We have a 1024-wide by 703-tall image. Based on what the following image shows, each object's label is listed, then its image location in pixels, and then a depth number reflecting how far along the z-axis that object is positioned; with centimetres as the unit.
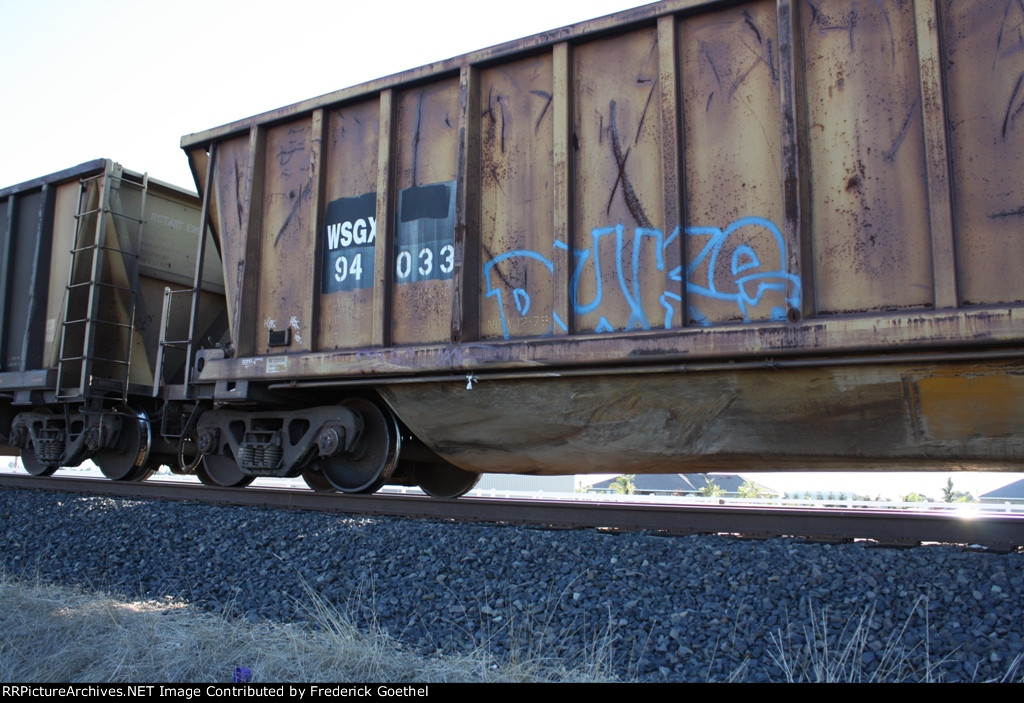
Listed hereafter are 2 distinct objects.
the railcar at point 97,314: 670
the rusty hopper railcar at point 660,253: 346
